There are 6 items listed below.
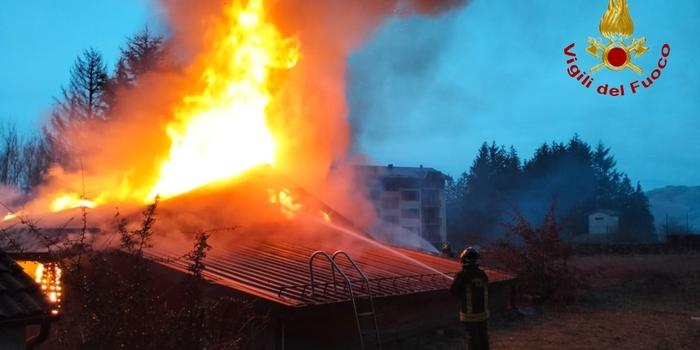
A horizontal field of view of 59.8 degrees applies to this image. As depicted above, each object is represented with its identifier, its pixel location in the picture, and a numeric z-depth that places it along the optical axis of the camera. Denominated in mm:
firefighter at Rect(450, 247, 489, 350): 7832
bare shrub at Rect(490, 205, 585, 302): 15875
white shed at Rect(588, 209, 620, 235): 54562
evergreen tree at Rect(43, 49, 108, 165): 28281
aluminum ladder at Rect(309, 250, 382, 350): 9016
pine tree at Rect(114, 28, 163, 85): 28266
